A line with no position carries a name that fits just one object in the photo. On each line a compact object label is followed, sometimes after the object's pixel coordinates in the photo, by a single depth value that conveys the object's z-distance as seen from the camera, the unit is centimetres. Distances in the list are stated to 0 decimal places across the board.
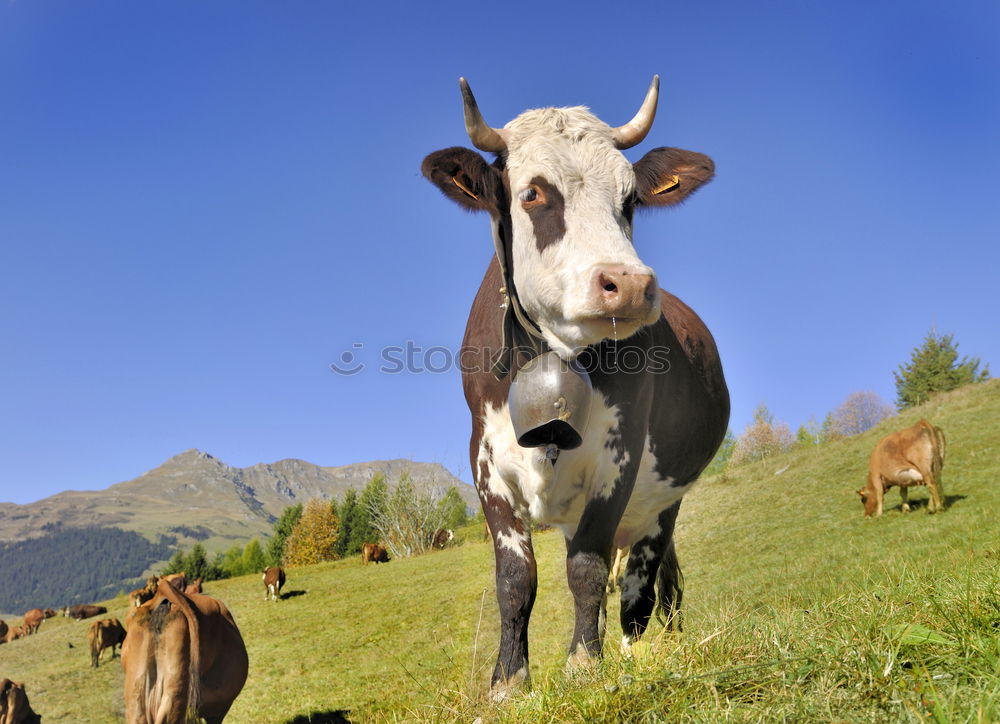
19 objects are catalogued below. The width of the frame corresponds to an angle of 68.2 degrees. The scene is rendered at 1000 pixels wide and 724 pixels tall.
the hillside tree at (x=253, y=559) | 8080
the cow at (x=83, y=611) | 4072
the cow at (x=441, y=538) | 4046
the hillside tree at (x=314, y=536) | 6297
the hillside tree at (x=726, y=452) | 5362
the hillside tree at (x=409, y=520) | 4278
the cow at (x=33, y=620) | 4252
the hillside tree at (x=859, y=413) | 7194
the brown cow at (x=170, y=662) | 752
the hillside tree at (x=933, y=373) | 5525
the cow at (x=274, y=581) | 2688
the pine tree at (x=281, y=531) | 6857
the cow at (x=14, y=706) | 1196
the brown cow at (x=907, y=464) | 1464
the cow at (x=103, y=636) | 2166
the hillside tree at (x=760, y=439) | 4822
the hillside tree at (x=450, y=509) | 4400
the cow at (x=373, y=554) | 3875
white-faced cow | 375
